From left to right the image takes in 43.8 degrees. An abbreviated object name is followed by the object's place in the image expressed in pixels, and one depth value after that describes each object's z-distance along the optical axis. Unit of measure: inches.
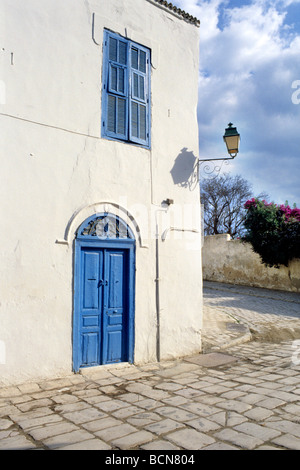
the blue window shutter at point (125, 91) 255.4
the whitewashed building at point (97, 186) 212.5
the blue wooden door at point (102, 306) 232.2
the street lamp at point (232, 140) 314.4
